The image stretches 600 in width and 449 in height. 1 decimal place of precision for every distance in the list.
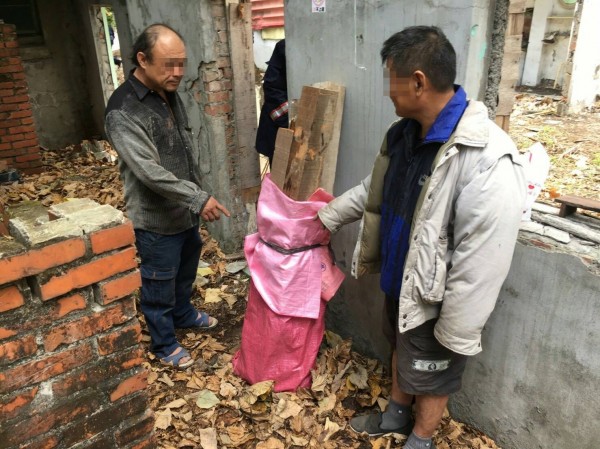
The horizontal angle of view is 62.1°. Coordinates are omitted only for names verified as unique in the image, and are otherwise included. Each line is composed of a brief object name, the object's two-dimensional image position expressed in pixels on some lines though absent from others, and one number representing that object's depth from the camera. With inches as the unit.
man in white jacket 75.2
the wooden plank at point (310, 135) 113.7
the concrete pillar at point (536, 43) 458.0
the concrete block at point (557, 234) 88.2
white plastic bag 91.9
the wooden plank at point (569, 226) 87.4
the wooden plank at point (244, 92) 175.5
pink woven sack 112.3
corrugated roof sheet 427.5
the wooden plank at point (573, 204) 90.0
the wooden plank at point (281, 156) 116.8
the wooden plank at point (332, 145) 115.5
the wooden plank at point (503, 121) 99.5
